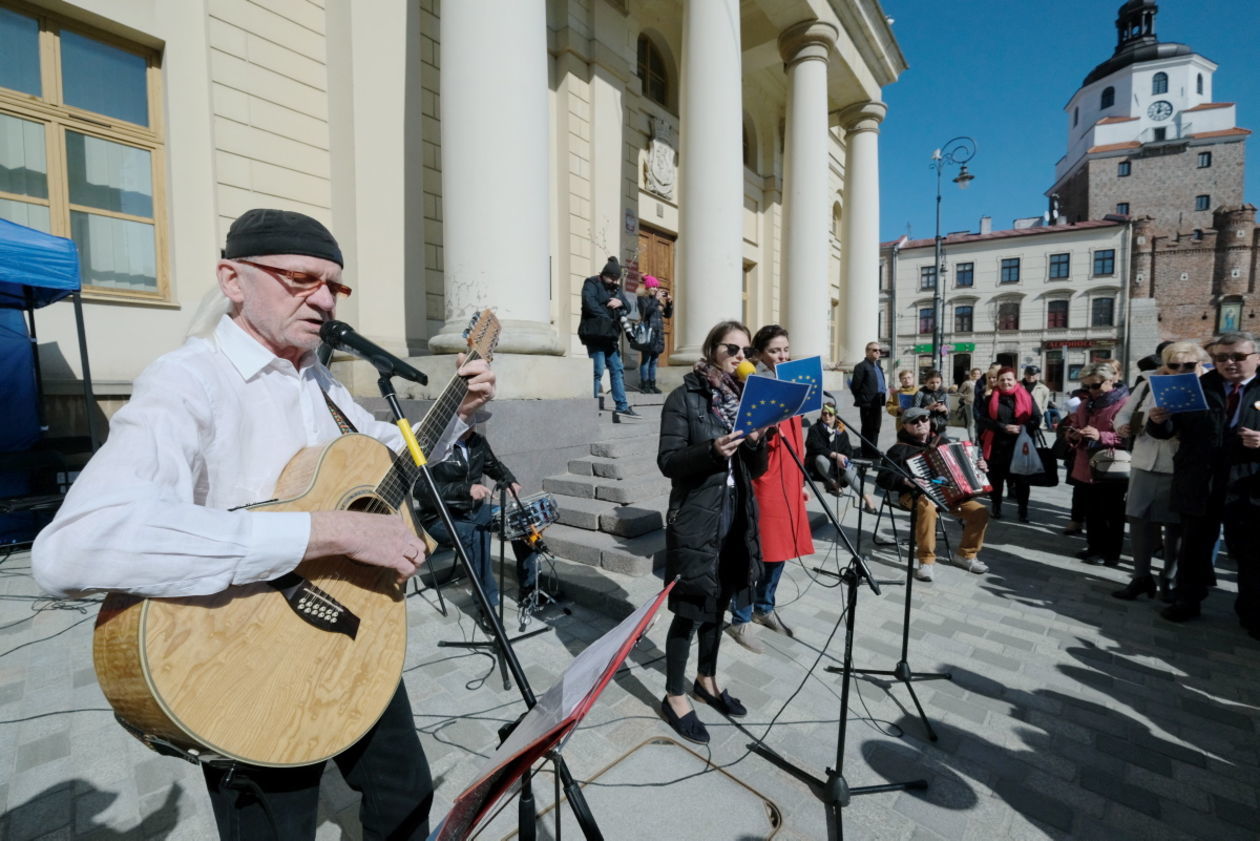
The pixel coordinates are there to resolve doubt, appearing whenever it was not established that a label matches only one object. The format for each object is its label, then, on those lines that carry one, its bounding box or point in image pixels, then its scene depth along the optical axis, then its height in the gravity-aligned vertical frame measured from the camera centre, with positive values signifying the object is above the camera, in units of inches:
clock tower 1615.4 +835.0
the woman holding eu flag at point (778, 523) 141.9 -35.2
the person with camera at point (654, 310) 313.6 +45.4
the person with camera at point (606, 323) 268.2 +32.8
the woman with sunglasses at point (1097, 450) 206.8 -26.7
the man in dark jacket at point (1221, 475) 144.7 -24.3
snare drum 149.1 -35.8
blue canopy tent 178.5 -0.6
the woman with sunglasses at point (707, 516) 103.0 -24.9
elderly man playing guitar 38.5 -10.9
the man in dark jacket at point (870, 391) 370.3 -1.9
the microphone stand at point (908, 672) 104.0 -61.7
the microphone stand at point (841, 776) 81.7 -61.6
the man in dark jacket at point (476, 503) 149.0 -31.6
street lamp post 616.4 +261.1
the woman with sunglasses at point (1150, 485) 167.0 -30.9
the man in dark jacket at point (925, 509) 186.9 -42.5
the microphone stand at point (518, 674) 44.9 -27.5
